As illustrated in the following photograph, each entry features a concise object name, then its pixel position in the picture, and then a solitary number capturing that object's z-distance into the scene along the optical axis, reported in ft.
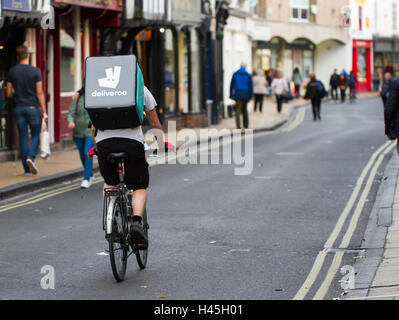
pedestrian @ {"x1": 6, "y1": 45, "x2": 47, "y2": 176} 51.29
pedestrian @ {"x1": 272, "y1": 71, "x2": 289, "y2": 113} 126.86
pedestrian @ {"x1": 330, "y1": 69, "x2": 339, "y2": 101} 163.88
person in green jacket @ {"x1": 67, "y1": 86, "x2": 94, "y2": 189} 46.93
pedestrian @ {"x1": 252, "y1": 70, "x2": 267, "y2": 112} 125.59
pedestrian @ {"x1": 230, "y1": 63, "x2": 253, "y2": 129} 93.40
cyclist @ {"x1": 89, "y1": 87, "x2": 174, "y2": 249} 25.90
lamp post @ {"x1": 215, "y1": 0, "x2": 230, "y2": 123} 107.55
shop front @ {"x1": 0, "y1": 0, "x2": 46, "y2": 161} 59.06
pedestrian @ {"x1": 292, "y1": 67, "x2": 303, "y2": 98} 178.70
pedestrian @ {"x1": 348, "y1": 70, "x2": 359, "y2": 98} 163.84
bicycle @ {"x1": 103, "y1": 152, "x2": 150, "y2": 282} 25.22
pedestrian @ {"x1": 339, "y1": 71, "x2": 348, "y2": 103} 165.19
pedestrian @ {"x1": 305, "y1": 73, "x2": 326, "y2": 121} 115.03
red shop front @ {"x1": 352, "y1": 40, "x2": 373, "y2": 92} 215.10
